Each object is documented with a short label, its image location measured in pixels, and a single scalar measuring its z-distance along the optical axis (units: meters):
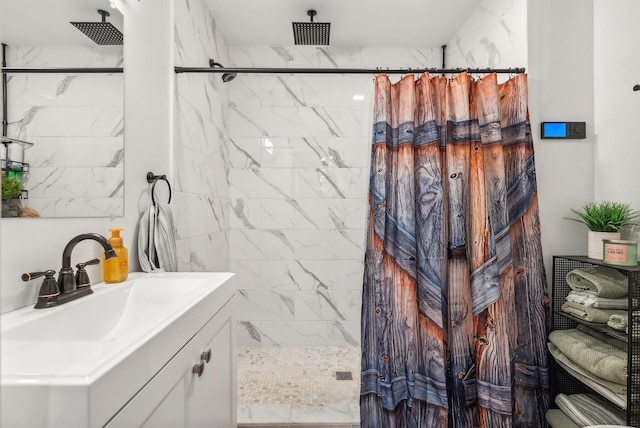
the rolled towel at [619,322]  1.36
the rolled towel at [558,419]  1.57
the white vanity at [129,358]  0.52
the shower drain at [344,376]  2.40
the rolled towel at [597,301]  1.46
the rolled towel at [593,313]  1.46
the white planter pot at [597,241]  1.58
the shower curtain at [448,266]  1.66
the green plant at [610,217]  1.58
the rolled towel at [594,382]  1.33
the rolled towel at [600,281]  1.47
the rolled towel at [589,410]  1.41
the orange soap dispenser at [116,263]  1.26
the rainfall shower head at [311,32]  2.32
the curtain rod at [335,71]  1.75
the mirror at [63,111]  0.92
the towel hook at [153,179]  1.64
